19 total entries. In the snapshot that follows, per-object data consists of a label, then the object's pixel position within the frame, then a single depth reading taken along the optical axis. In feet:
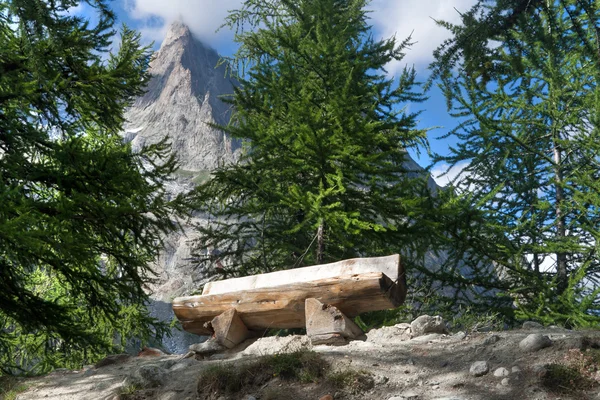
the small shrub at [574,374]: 13.29
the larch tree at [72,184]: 23.00
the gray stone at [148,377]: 18.35
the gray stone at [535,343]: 15.50
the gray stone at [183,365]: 19.81
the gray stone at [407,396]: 13.94
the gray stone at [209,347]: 22.11
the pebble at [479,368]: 14.74
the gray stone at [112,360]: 24.13
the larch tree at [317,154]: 27.66
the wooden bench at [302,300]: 19.99
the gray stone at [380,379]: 15.37
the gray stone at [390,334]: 19.62
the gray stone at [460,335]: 17.94
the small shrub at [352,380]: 15.12
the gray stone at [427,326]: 19.79
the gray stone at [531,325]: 20.45
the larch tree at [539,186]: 29.65
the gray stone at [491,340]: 16.70
